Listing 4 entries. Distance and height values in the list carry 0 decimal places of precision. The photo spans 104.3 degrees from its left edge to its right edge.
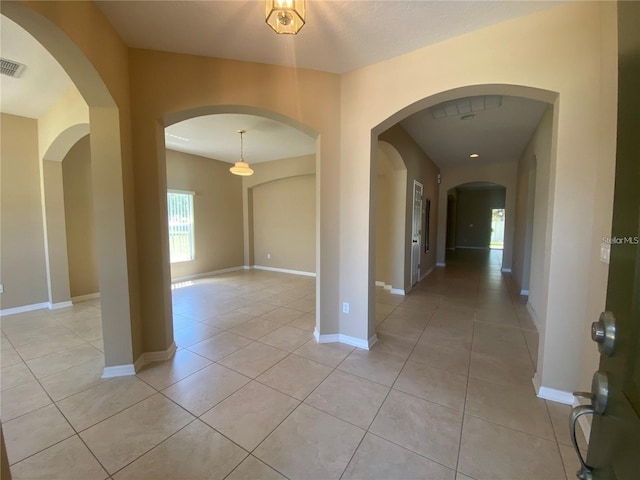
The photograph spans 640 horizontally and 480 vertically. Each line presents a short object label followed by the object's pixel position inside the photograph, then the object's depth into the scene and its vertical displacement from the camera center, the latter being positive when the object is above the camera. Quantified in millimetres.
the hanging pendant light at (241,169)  4617 +1046
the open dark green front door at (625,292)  524 -158
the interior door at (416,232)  5074 -162
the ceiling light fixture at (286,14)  1383 +1214
